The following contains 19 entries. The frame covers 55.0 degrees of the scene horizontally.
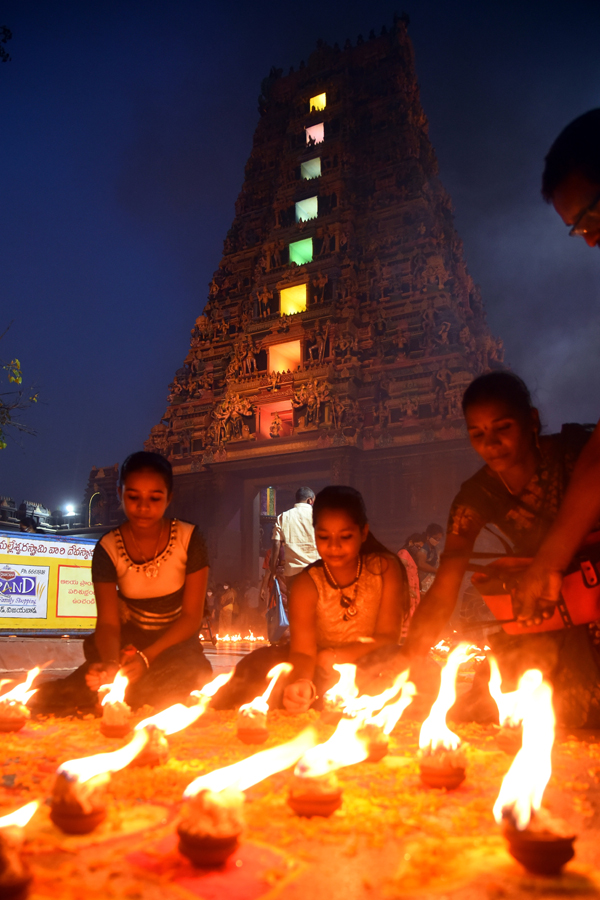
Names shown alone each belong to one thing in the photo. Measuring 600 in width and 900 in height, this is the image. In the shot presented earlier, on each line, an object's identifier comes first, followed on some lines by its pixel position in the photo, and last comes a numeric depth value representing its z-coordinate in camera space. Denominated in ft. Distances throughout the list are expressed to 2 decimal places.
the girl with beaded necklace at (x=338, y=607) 12.01
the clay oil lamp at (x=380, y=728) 7.74
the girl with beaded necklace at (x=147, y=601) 12.28
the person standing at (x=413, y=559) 25.63
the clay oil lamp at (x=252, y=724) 8.97
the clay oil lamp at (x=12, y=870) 4.02
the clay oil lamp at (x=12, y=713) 10.25
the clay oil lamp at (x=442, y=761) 6.64
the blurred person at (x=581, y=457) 7.23
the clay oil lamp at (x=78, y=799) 5.32
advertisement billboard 26.08
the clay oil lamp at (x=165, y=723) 7.53
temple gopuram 59.41
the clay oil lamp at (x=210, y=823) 4.62
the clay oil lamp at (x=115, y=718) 9.49
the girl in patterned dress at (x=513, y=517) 9.84
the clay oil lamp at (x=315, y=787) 5.67
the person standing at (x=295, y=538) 28.68
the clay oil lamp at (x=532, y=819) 4.48
